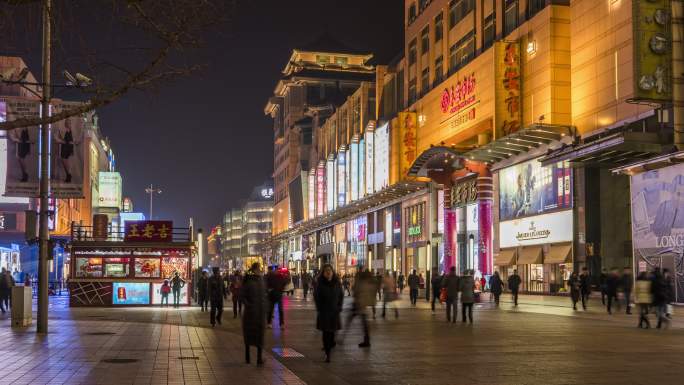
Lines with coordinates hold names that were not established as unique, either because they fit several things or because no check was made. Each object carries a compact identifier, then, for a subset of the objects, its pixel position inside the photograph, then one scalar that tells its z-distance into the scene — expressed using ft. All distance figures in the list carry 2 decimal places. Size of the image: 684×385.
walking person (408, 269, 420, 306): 123.75
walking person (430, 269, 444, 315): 107.24
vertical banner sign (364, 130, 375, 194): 252.42
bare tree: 27.76
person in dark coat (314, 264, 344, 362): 48.21
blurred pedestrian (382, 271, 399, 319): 79.28
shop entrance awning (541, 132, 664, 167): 112.88
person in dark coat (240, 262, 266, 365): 44.80
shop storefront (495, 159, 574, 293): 139.13
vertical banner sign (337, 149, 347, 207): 295.89
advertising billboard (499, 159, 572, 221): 139.33
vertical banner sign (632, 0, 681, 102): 108.37
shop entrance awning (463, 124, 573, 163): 136.26
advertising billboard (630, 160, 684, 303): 101.50
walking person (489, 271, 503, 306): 118.11
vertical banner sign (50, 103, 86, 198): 68.18
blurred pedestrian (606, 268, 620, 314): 94.58
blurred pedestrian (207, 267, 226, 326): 78.33
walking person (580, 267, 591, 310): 106.32
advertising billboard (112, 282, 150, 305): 120.67
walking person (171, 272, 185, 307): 116.06
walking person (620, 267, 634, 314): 92.27
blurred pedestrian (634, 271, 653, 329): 73.72
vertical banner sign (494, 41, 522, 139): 153.79
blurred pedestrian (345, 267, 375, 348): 56.47
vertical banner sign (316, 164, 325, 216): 335.26
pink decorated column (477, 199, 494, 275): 168.04
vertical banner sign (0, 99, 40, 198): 65.62
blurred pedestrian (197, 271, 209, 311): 104.51
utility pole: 65.57
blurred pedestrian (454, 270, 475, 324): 79.66
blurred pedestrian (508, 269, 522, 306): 117.39
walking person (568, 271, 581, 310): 106.63
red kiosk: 119.03
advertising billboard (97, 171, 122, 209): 332.80
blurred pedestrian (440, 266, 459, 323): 80.48
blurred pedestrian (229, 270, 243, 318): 90.12
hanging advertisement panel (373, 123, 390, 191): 235.61
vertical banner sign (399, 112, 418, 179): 214.48
